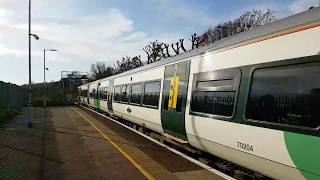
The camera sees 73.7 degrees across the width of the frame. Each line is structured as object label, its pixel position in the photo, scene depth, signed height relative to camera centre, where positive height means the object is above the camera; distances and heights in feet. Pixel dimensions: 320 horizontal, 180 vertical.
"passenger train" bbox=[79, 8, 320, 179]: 10.08 -0.29
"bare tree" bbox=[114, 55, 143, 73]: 131.05 +20.01
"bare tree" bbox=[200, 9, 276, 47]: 78.81 +27.24
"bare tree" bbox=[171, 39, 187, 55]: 88.39 +19.86
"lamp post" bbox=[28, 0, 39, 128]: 38.63 +0.00
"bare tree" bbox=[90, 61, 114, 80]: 171.45 +20.65
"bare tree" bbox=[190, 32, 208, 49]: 84.03 +21.43
